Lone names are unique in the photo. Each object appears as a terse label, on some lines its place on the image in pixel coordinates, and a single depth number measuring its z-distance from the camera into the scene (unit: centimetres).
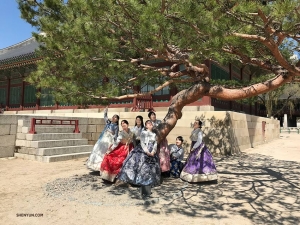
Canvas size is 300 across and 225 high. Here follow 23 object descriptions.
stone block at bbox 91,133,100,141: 972
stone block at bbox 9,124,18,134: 755
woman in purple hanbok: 474
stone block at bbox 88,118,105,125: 977
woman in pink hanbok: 514
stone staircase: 717
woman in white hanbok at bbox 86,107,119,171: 561
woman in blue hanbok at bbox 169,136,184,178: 537
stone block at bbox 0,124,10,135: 730
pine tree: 292
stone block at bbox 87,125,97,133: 961
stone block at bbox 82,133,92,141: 941
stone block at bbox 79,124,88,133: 930
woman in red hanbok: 467
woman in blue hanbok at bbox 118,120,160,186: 427
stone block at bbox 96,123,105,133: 997
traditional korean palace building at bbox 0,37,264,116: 1098
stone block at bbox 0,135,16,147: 729
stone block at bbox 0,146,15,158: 725
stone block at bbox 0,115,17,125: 731
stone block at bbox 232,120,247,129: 921
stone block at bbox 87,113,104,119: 1133
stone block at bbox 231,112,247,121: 918
